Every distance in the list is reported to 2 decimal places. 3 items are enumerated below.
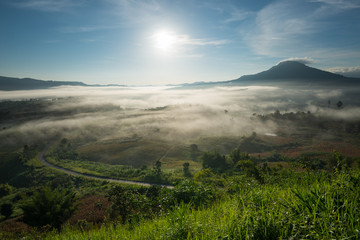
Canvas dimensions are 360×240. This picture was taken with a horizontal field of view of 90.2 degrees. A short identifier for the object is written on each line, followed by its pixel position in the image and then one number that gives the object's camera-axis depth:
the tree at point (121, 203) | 13.47
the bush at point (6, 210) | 39.09
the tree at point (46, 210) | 18.23
